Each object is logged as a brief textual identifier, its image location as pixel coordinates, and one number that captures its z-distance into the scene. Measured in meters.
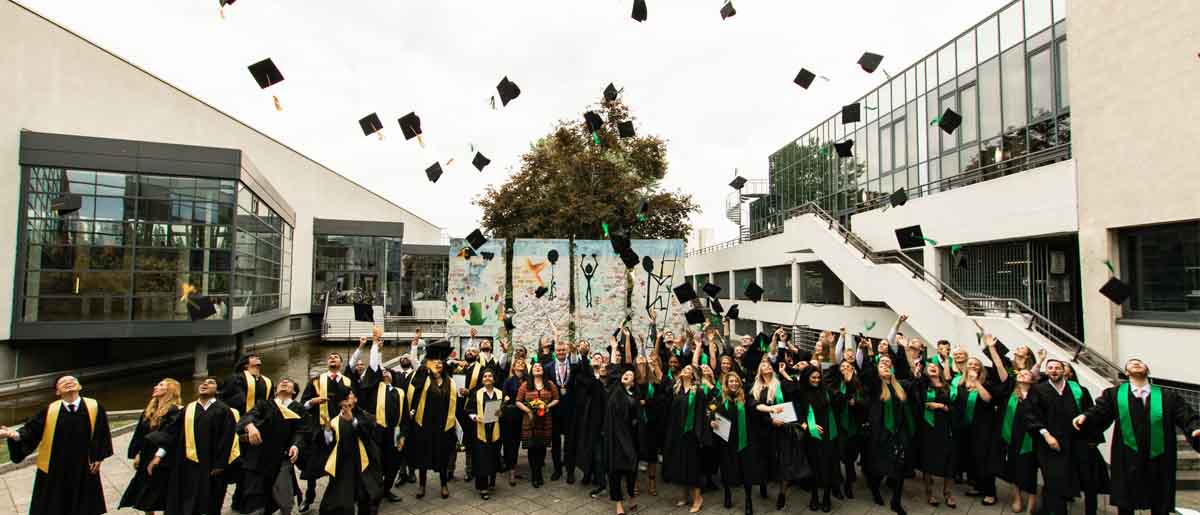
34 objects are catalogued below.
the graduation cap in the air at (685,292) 13.01
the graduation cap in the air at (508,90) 11.29
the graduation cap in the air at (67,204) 14.16
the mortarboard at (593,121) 17.02
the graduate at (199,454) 5.28
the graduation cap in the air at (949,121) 12.00
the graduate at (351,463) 5.56
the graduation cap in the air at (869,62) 11.16
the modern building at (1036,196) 9.11
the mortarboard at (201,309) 9.34
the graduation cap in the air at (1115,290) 8.28
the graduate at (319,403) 5.71
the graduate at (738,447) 6.17
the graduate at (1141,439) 5.29
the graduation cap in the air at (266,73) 9.00
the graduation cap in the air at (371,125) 11.01
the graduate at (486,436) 6.68
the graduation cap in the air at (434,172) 13.12
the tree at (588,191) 23.06
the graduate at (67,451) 5.03
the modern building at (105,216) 16.20
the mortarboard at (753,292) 12.13
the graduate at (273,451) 5.64
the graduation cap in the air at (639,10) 8.83
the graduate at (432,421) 6.66
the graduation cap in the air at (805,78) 11.59
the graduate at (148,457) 5.26
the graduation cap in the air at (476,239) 15.96
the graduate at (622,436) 6.19
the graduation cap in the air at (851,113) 13.02
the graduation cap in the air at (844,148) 13.49
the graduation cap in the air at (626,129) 15.87
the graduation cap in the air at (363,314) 12.90
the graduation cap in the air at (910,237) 12.37
